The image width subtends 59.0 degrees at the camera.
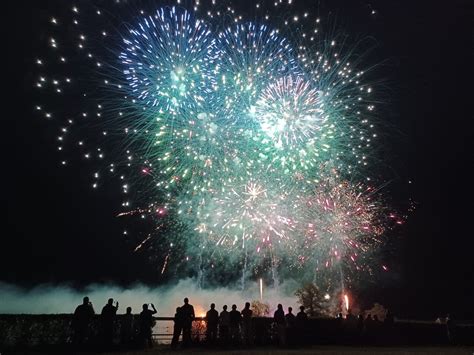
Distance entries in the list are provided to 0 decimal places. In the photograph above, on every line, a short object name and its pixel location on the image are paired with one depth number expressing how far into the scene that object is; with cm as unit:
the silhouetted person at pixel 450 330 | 1786
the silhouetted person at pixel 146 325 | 1321
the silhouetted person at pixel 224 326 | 1380
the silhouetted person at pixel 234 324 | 1391
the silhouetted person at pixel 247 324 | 1415
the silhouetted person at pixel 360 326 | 1672
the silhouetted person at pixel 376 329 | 1708
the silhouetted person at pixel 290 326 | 1465
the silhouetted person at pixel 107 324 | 1255
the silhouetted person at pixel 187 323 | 1335
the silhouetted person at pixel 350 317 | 1680
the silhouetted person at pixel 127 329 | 1319
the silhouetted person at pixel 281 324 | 1418
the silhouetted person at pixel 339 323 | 1634
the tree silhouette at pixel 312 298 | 4578
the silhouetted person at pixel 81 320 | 1234
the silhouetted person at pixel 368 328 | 1688
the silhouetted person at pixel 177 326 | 1337
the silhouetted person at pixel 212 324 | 1393
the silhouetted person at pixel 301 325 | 1503
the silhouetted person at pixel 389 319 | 1795
